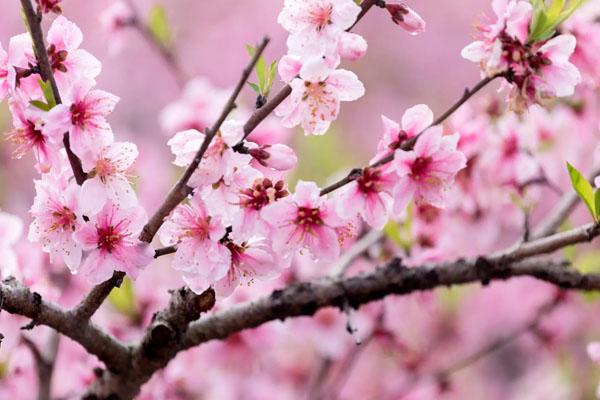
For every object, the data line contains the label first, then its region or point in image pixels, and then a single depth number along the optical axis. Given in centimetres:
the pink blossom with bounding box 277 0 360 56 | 192
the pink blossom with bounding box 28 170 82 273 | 194
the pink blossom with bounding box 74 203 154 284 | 194
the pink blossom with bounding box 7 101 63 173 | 193
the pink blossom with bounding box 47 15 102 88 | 195
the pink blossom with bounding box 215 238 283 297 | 195
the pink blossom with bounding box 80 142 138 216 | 193
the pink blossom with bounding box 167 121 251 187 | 193
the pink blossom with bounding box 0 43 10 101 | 193
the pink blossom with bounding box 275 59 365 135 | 193
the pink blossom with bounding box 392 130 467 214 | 194
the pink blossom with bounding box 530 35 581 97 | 195
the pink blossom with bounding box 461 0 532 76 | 194
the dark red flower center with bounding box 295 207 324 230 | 194
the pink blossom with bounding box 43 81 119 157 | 192
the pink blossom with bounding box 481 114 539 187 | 223
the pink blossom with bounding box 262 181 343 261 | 194
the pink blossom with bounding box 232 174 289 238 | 193
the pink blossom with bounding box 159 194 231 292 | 193
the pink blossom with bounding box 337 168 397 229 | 194
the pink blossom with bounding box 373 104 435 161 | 195
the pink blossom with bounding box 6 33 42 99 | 193
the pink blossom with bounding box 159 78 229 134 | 231
